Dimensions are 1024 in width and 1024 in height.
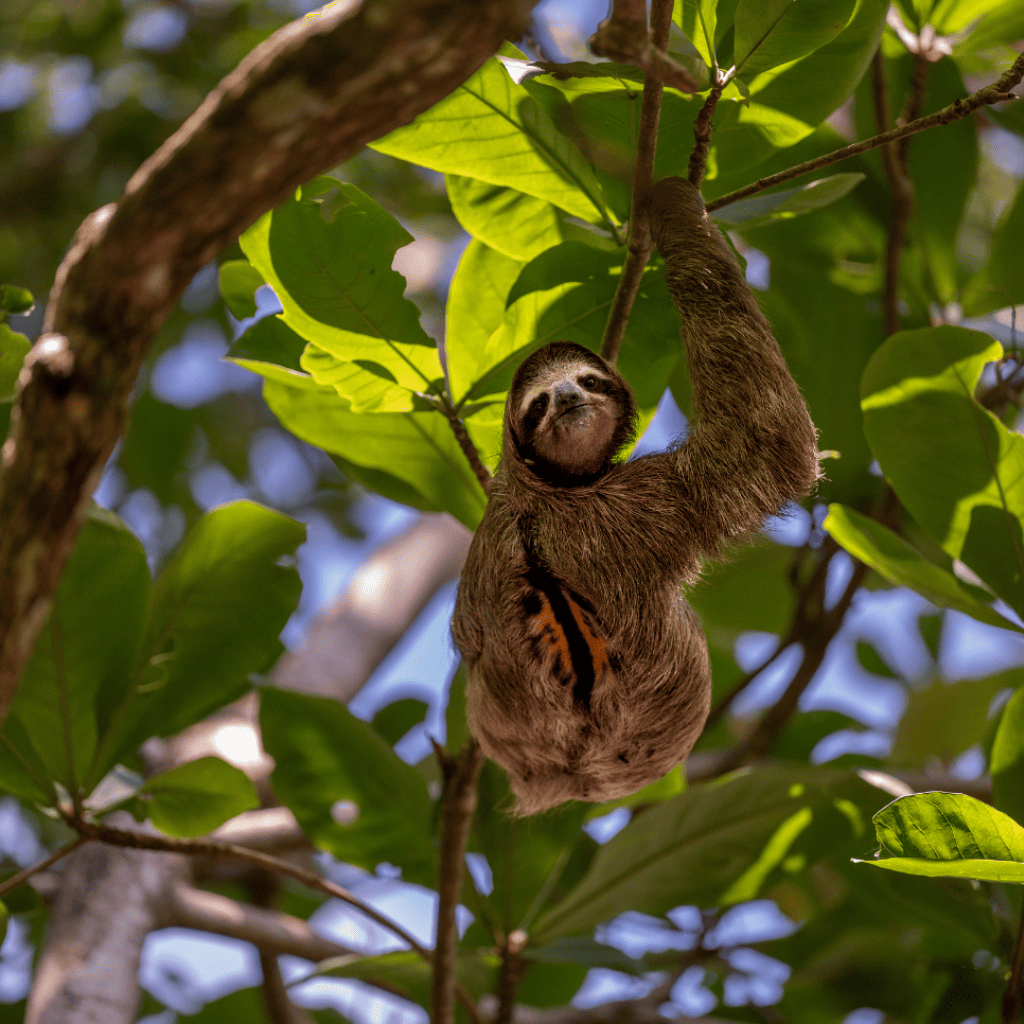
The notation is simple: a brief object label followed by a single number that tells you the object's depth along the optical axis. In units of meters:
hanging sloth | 4.34
